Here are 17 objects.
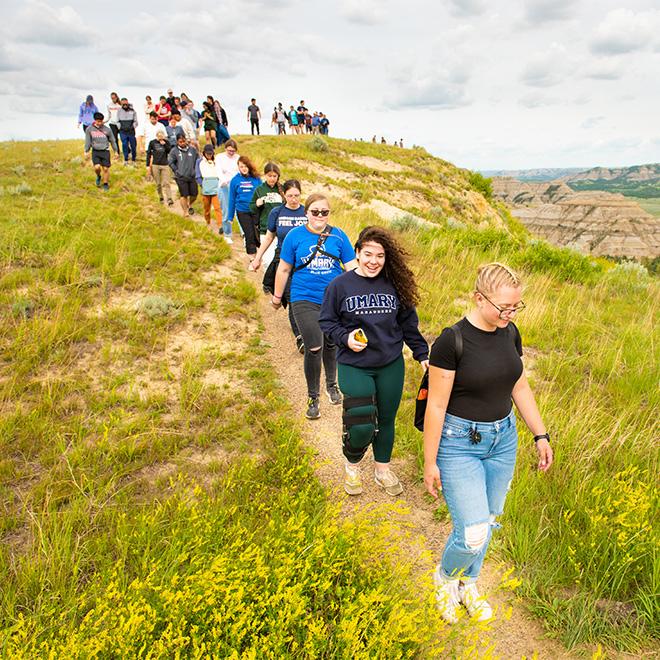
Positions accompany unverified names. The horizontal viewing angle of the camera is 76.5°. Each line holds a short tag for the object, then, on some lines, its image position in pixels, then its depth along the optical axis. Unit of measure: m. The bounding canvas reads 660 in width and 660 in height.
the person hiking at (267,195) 7.33
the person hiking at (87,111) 14.52
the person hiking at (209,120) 17.73
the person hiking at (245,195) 8.20
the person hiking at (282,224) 5.68
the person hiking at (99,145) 11.39
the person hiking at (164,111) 16.11
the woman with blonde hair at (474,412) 2.46
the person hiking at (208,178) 10.42
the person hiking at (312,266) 4.64
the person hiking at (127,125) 14.95
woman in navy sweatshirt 3.41
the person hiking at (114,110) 15.23
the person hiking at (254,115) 23.51
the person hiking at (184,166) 10.54
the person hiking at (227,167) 9.62
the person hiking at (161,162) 11.48
